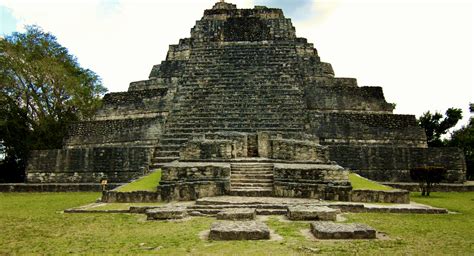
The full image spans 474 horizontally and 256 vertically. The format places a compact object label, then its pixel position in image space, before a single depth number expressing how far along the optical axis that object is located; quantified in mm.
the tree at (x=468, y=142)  20922
